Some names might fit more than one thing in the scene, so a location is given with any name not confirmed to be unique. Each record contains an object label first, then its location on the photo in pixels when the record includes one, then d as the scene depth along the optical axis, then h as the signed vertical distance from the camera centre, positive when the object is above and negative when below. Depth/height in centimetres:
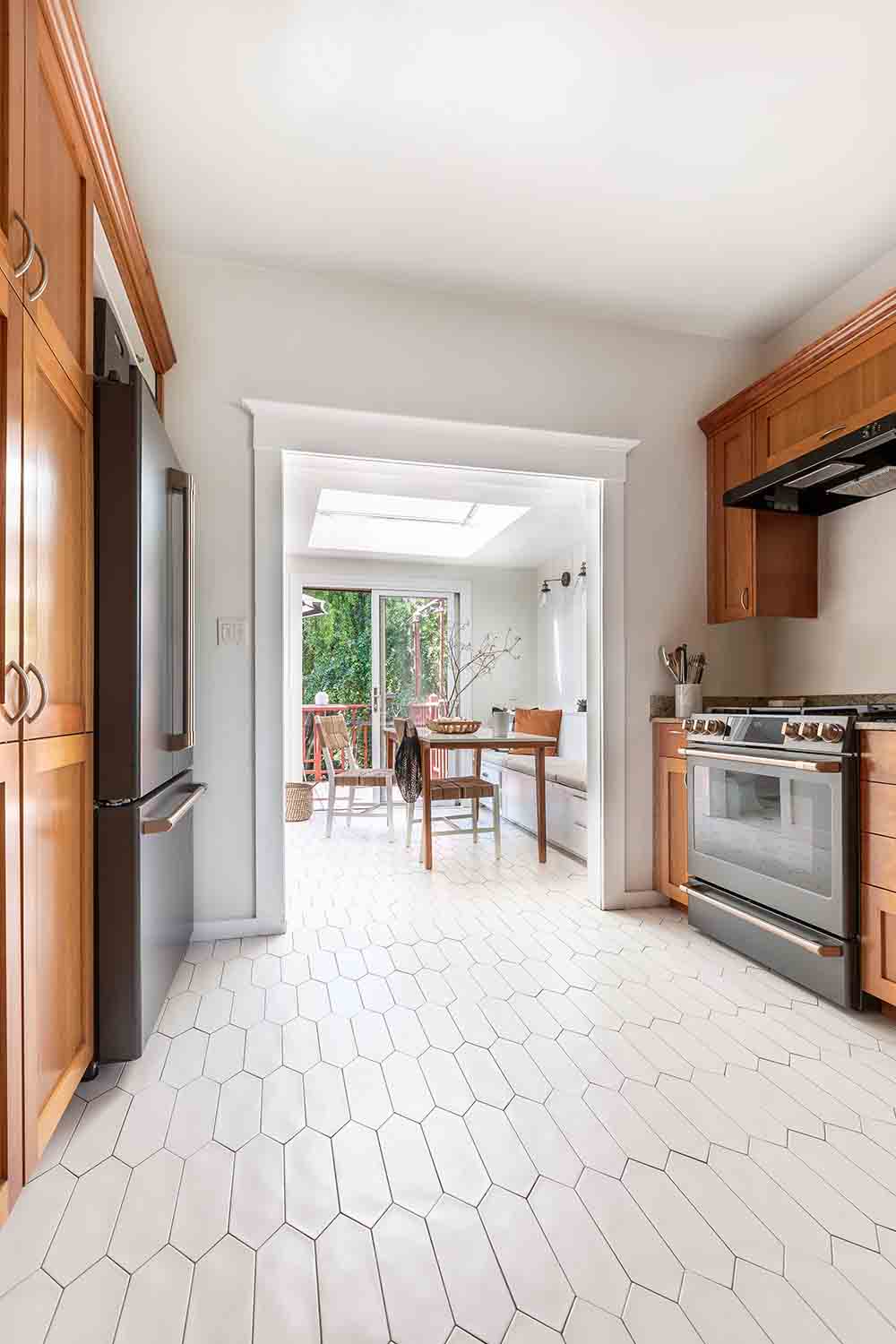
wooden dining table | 375 -33
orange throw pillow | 575 -32
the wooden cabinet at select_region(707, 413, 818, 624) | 287 +55
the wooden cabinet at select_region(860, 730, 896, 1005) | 194 -53
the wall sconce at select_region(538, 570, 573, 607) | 585 +89
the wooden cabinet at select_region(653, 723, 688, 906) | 288 -56
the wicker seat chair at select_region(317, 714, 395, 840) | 455 -58
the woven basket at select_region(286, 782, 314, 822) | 507 -86
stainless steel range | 206 -53
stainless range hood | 219 +76
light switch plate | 263 +22
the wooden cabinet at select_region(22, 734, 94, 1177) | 125 -49
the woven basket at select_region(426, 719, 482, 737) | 399 -24
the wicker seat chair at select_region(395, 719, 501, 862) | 387 -61
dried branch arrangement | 637 +30
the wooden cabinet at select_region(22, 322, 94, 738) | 124 +29
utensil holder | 294 -7
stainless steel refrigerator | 163 -5
